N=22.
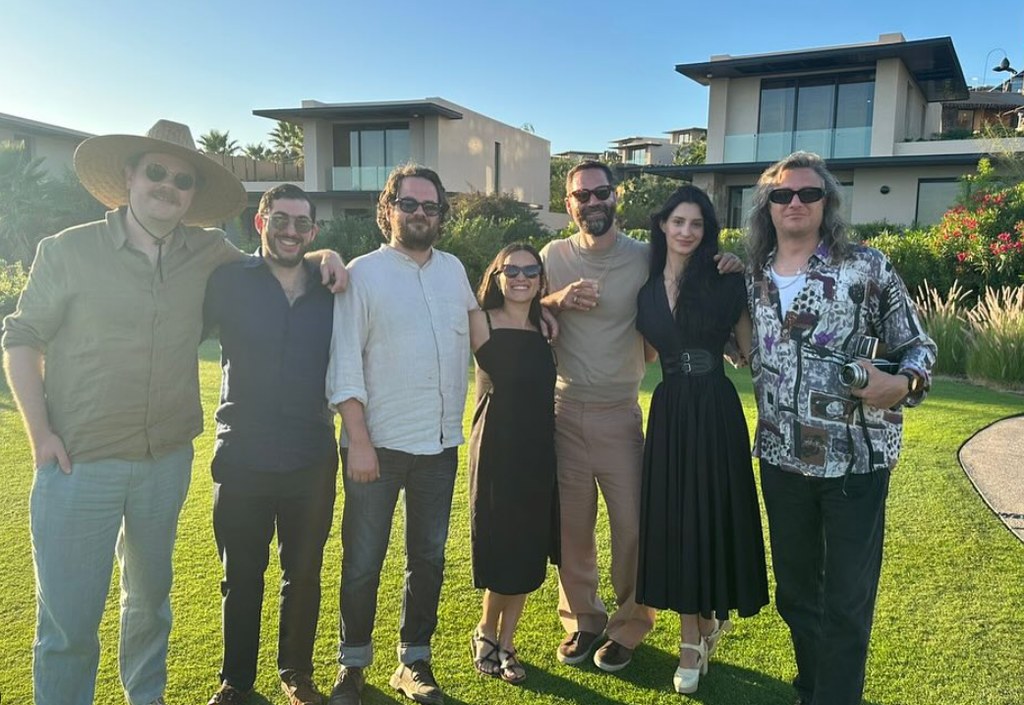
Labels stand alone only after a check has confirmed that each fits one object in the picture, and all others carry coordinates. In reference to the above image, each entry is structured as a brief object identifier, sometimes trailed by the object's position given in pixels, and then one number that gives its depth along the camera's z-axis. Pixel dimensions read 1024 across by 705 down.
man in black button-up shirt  2.96
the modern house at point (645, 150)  66.86
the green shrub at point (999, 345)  9.81
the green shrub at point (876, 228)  20.55
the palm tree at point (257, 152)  55.78
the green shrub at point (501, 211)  21.84
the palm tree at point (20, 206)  22.73
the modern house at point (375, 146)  29.02
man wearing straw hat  2.68
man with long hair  2.79
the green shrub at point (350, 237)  17.56
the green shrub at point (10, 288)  13.50
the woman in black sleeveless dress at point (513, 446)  3.33
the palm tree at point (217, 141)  55.31
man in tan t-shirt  3.55
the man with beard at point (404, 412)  3.13
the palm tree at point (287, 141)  53.34
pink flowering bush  11.67
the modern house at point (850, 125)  22.84
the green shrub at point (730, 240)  14.57
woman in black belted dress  3.22
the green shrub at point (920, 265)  12.52
